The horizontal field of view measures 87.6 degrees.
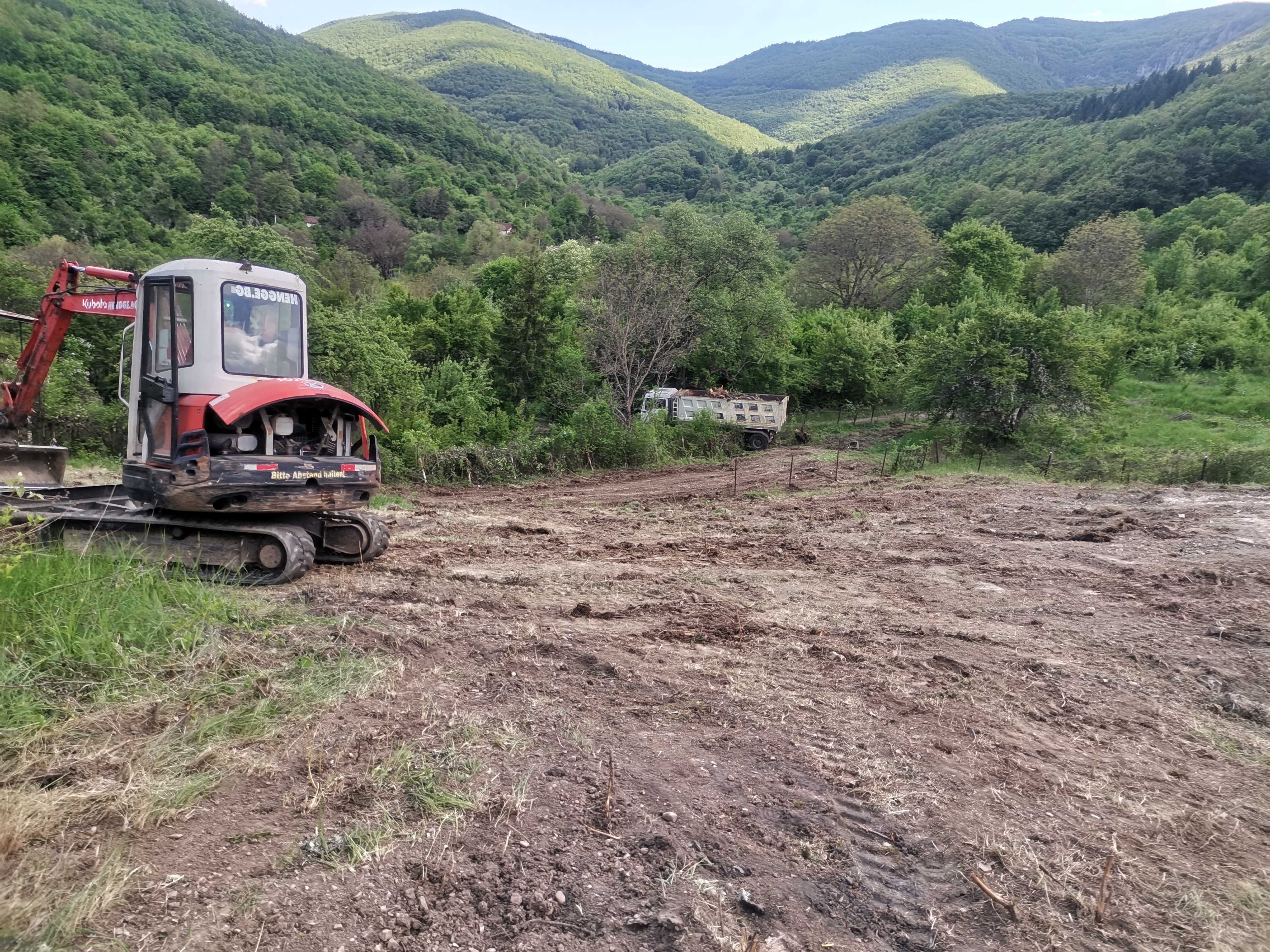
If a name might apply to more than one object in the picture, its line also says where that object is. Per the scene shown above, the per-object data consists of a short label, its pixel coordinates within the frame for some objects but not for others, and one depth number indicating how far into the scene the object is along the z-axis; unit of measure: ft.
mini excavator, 20.95
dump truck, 75.82
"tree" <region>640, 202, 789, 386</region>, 92.58
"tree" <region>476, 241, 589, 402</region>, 73.10
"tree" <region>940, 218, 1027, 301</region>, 153.38
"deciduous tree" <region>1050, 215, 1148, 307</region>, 138.82
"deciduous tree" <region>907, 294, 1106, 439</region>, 66.13
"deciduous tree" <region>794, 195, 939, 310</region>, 157.07
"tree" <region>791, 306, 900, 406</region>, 96.37
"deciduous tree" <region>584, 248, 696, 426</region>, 72.38
